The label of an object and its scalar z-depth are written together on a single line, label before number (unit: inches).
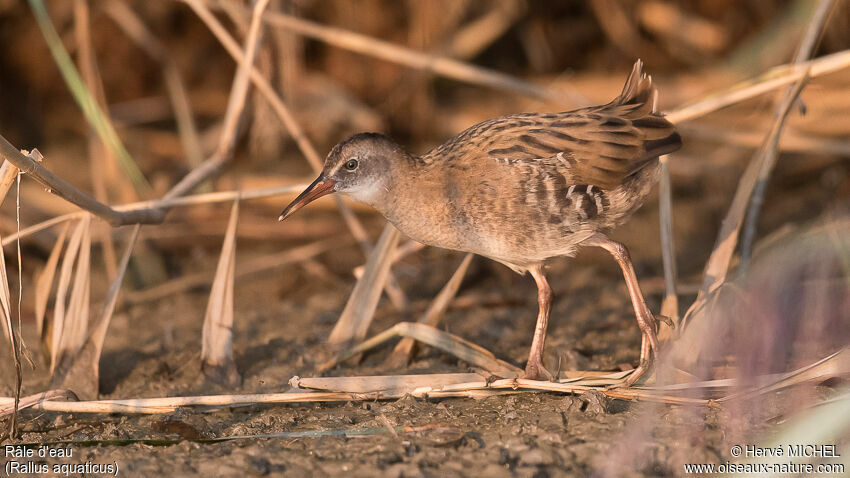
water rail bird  265.9
